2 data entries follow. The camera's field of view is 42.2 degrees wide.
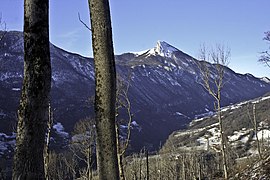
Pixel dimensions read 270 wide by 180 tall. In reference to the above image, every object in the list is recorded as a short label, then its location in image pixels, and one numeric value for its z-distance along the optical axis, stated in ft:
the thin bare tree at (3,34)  43.50
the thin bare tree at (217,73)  86.94
